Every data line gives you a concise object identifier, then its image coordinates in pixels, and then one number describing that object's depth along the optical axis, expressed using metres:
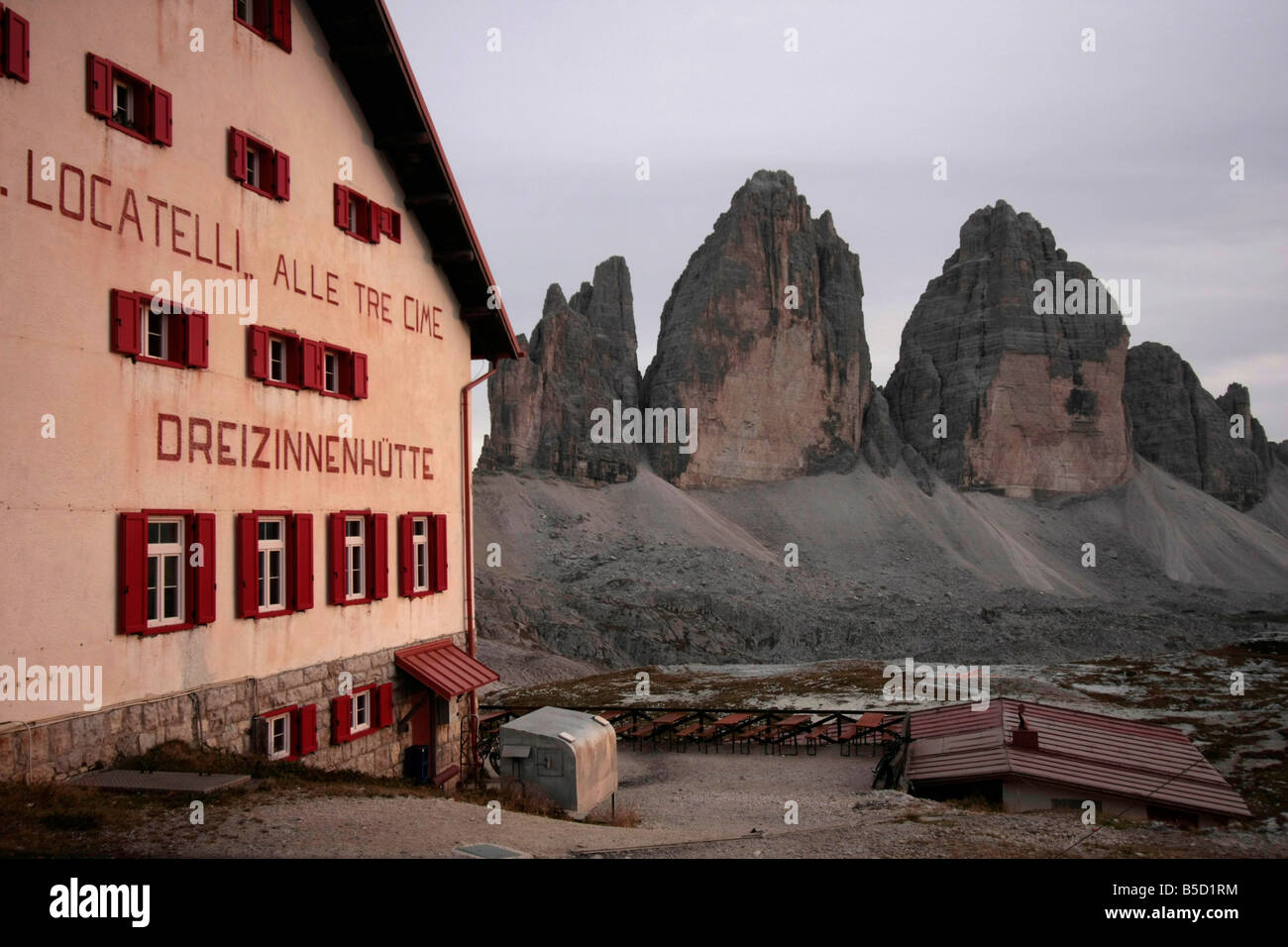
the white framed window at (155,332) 13.15
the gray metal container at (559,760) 17.38
